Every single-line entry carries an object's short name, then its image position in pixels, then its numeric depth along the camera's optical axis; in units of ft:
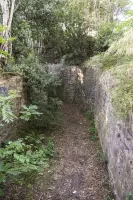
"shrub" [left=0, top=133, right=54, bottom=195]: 8.49
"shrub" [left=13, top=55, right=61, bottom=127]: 17.47
